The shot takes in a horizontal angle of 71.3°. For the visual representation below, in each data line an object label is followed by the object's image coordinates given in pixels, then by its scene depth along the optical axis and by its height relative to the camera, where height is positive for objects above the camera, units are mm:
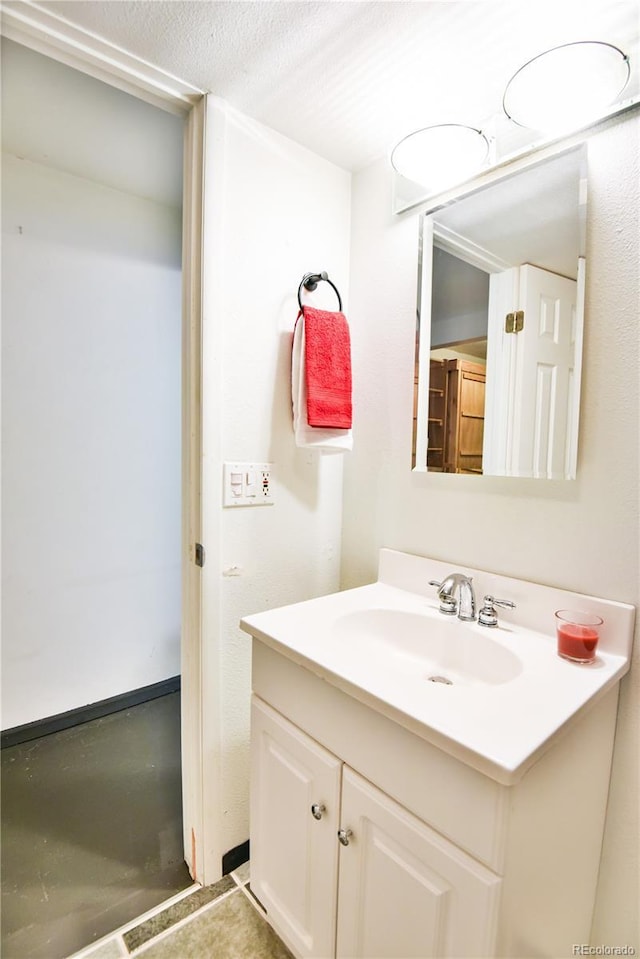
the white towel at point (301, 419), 1308 +77
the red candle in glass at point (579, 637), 867 -366
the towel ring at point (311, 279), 1349 +504
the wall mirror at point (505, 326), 1003 +311
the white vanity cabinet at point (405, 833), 647 -661
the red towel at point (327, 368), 1298 +231
